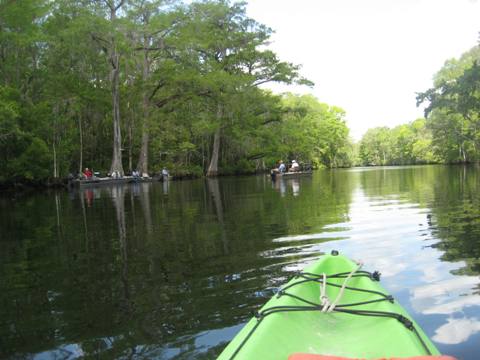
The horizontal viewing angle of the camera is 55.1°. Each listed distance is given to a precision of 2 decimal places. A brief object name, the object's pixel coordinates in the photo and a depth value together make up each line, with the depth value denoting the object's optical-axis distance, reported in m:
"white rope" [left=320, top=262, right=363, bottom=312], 3.83
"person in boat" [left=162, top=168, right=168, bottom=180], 38.69
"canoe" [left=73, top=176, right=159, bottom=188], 30.98
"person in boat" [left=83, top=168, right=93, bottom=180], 32.47
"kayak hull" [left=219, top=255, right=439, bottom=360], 3.01
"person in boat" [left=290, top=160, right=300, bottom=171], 37.88
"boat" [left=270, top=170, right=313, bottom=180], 34.29
